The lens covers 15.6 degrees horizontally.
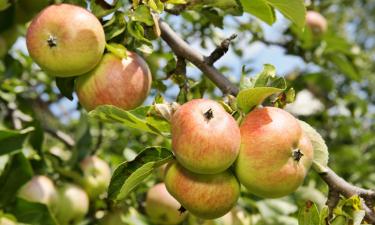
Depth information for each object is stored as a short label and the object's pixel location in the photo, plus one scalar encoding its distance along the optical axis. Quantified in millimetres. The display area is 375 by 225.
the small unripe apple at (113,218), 1482
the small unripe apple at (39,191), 1447
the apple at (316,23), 2080
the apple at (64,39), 1207
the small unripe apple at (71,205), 1462
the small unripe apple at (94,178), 1516
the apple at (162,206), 1455
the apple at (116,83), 1234
